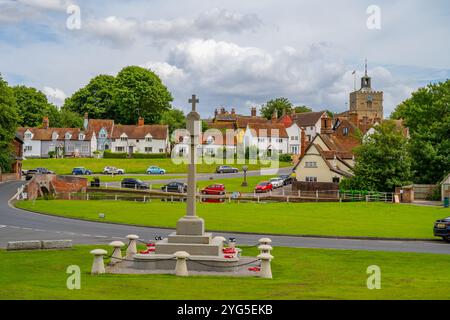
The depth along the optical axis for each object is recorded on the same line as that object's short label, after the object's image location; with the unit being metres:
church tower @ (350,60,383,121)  174.25
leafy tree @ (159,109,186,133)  133.75
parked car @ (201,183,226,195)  66.62
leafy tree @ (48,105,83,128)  138.38
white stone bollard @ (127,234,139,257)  24.91
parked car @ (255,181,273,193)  70.53
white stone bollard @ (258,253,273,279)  20.11
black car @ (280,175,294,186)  78.82
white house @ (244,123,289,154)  125.81
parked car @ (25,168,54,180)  87.25
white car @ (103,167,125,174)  96.06
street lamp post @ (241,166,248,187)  77.71
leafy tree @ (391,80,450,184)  67.69
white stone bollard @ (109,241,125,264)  22.36
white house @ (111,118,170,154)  126.81
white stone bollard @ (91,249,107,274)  20.28
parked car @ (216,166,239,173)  97.62
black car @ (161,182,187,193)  68.44
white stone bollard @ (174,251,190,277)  19.91
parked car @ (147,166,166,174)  96.94
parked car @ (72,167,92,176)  92.38
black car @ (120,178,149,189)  71.50
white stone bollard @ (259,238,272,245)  24.89
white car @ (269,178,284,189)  73.69
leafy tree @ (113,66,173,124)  132.62
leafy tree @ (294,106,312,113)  182.88
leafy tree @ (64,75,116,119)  139.50
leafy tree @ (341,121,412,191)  64.00
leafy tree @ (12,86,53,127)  136.50
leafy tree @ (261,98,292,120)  164.31
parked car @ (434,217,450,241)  31.95
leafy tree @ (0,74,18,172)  81.50
